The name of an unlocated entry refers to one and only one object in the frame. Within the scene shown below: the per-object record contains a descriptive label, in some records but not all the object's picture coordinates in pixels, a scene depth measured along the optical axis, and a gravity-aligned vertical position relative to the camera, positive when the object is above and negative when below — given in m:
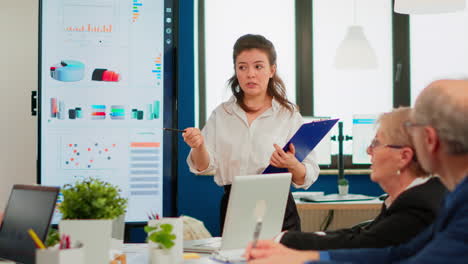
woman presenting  4.27 +0.06
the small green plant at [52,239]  3.52 -0.25
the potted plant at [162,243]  3.46 -0.25
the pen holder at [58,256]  3.13 -0.21
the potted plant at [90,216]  3.31 -0.16
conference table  3.64 -0.34
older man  2.85 -0.01
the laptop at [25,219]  3.39 -0.18
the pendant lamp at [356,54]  5.74 +0.57
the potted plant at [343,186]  5.59 -0.28
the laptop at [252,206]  3.55 -0.17
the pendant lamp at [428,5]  4.72 +0.65
